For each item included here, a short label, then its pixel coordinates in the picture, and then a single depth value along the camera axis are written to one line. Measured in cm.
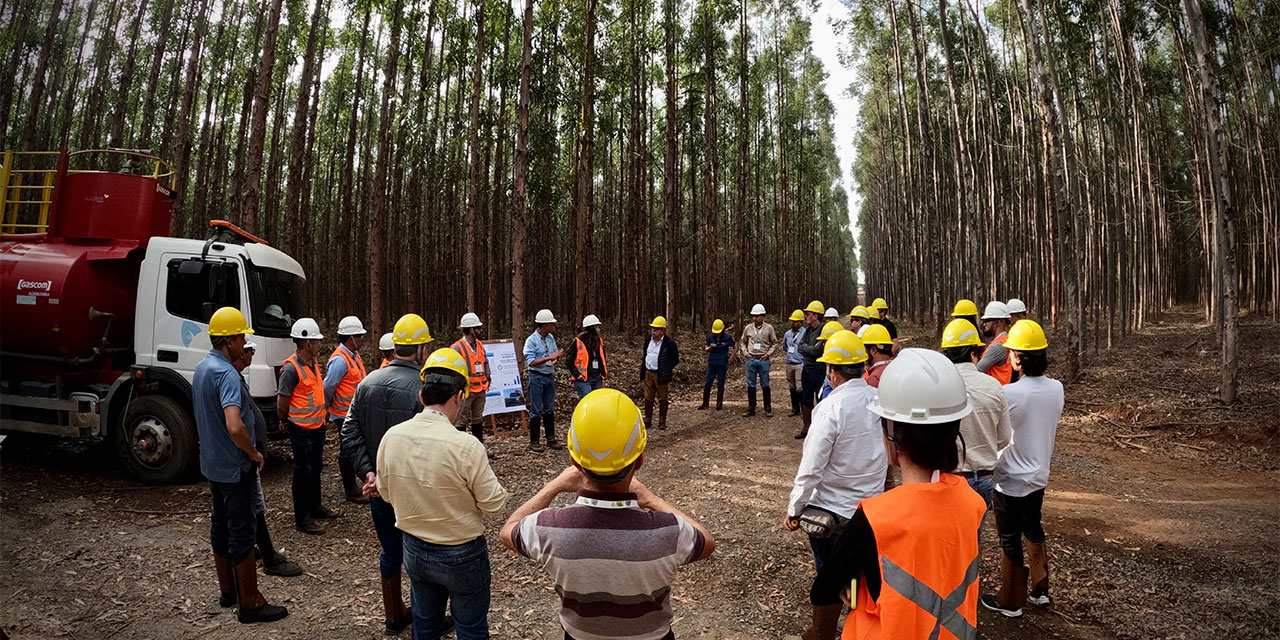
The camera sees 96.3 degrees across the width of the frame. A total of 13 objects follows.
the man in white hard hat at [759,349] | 1018
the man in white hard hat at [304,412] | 523
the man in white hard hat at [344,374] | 578
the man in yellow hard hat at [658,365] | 969
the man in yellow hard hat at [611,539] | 168
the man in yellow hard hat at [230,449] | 361
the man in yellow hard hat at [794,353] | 963
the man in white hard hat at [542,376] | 807
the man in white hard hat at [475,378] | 749
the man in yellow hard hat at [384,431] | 345
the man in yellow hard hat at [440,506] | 257
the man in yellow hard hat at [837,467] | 314
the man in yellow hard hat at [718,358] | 1048
